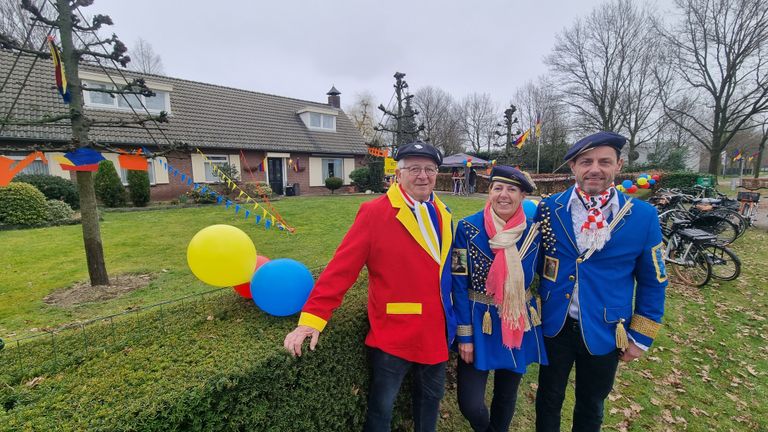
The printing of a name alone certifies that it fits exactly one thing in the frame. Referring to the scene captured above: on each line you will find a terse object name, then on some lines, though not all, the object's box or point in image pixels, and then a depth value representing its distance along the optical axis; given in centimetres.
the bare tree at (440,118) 4534
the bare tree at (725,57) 1731
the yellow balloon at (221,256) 205
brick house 1289
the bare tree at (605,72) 2452
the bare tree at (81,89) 422
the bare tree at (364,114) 4500
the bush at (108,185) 1216
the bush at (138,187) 1290
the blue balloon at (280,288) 204
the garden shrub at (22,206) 874
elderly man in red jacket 191
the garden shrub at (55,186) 1060
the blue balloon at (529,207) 342
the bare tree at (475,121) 4912
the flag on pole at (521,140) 909
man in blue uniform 200
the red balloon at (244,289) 234
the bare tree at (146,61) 3115
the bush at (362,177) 1967
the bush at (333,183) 1948
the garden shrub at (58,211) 941
